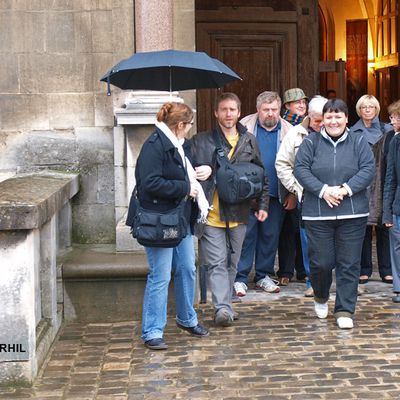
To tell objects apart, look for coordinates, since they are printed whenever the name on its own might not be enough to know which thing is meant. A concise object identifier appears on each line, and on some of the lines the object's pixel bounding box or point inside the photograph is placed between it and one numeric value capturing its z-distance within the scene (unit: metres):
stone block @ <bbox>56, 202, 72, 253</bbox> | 8.28
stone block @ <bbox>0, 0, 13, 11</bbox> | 8.40
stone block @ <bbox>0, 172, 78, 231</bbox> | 5.75
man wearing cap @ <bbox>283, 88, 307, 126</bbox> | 8.60
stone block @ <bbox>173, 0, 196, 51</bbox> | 8.39
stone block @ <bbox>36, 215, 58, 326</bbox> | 6.81
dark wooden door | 11.39
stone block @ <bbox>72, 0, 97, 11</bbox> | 8.44
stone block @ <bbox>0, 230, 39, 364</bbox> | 5.82
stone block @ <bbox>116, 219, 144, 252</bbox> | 7.92
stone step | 7.42
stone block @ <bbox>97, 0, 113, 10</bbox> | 8.39
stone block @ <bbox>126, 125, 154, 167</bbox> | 8.09
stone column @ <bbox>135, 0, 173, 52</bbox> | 8.19
